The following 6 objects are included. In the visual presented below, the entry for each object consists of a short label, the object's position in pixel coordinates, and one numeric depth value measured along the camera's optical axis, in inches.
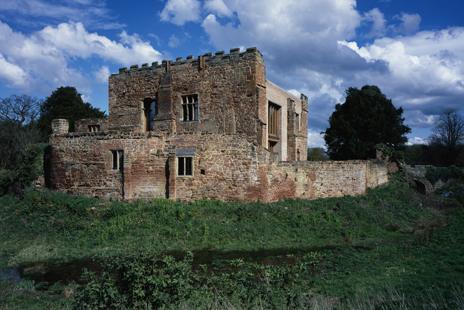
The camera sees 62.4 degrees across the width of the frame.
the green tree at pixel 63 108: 1775.3
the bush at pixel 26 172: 892.6
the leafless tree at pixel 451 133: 1946.4
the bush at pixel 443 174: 1178.2
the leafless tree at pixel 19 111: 1649.9
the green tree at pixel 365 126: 1413.6
